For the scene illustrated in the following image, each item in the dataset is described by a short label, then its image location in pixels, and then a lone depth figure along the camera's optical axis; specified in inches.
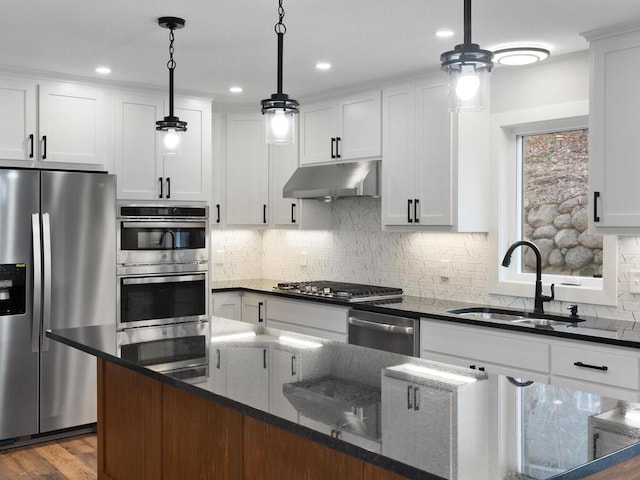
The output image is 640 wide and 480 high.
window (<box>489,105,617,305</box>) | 166.7
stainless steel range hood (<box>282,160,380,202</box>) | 197.2
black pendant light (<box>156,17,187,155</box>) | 123.0
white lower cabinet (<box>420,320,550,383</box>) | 146.7
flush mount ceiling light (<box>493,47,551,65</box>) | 157.9
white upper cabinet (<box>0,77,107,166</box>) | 181.3
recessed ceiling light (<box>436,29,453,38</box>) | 147.1
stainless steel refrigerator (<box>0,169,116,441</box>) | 177.3
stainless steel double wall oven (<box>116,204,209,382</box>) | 199.0
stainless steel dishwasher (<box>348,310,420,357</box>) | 172.6
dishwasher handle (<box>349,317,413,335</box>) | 173.9
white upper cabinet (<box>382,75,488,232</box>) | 178.5
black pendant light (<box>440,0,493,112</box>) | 77.4
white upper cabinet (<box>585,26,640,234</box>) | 139.6
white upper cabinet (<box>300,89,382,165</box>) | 199.5
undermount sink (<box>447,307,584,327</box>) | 160.6
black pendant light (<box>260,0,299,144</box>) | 101.0
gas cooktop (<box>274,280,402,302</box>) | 195.5
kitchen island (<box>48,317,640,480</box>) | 64.2
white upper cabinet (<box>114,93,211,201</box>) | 200.7
